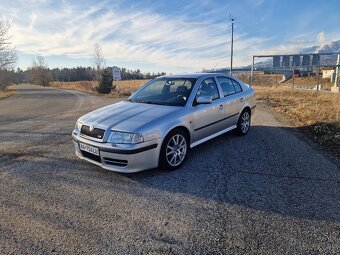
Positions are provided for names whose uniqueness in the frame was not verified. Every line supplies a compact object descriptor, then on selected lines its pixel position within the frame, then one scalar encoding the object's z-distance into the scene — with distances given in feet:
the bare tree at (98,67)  115.85
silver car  12.38
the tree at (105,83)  99.14
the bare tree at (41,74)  271.28
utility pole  91.62
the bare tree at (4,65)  97.96
